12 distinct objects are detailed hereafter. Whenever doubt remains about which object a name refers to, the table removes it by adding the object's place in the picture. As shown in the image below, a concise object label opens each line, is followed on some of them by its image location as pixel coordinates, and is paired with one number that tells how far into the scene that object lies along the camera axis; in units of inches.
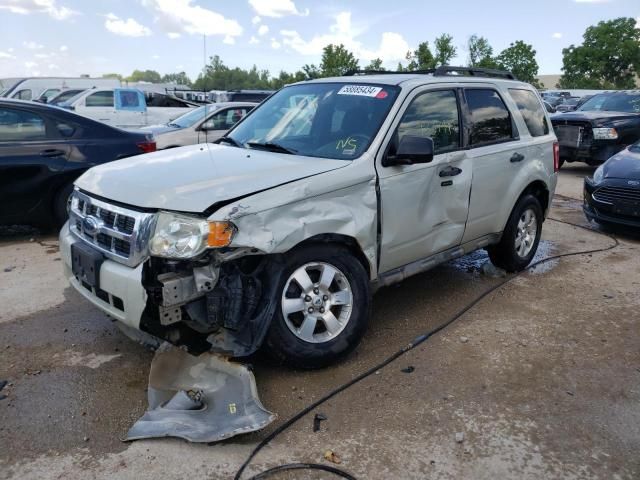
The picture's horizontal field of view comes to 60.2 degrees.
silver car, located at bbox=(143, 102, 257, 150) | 403.9
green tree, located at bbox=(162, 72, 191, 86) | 3099.9
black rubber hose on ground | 105.4
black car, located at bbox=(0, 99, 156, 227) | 237.5
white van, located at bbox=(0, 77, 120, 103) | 888.0
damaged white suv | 120.5
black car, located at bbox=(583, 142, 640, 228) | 265.0
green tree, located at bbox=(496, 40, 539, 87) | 2361.0
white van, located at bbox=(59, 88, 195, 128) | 604.7
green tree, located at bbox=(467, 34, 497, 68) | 1668.3
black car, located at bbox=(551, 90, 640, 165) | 437.4
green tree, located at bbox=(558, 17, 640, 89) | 2674.7
